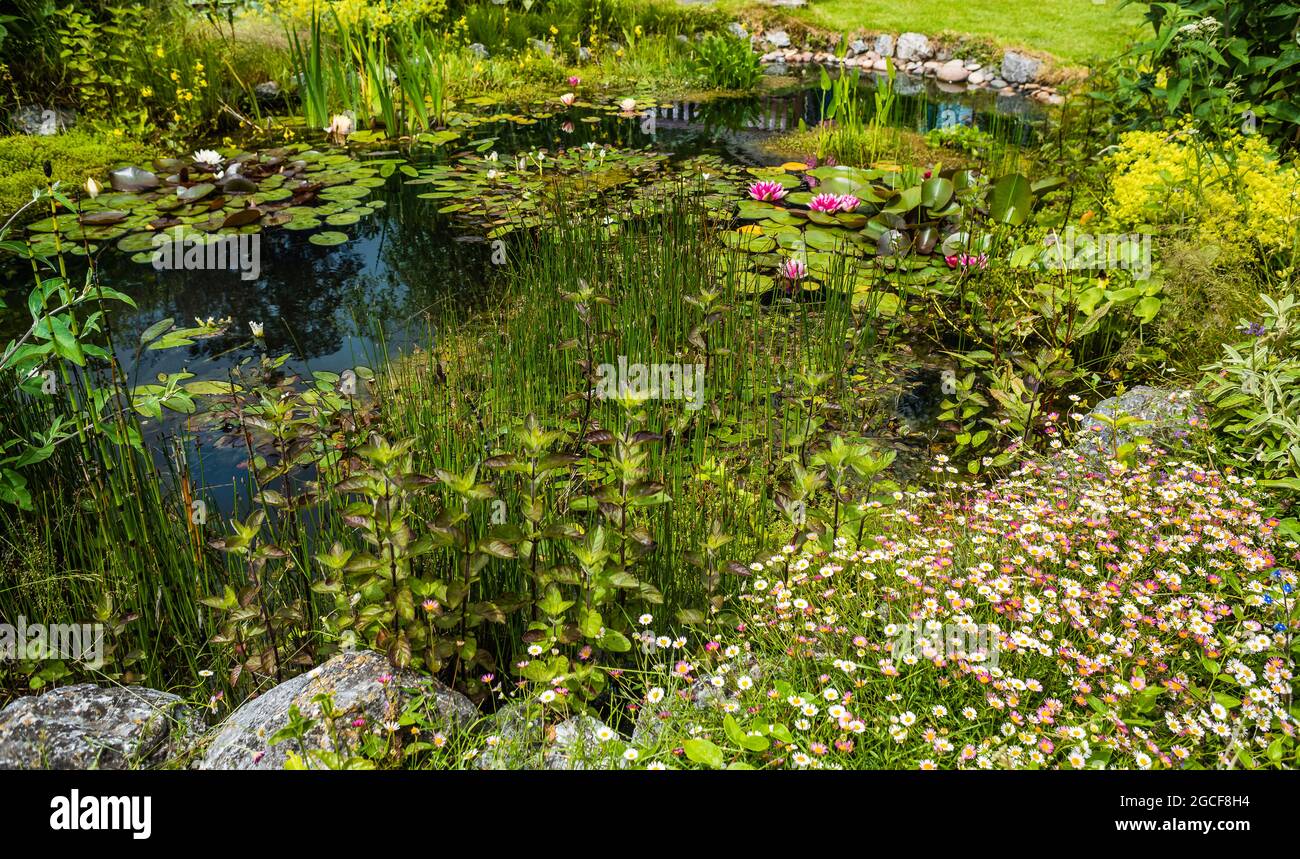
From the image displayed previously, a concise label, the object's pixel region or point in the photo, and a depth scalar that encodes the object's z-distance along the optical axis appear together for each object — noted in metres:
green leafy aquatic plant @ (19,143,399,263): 5.31
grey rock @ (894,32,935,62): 10.51
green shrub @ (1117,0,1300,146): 4.20
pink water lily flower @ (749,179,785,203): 5.31
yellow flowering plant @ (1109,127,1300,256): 3.75
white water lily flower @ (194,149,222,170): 5.78
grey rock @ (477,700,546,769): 1.71
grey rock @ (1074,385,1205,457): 3.02
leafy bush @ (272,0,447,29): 8.20
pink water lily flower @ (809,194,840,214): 5.09
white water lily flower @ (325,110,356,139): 7.02
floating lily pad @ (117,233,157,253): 5.21
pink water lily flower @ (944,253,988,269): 4.45
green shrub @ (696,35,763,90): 9.29
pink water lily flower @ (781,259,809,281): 4.05
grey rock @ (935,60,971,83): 9.95
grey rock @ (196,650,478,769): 1.77
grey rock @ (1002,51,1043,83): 9.38
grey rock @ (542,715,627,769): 1.67
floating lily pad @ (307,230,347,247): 5.31
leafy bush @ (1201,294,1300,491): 2.63
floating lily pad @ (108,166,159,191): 5.83
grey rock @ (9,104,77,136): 6.84
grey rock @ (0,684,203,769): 1.81
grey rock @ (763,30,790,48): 11.51
